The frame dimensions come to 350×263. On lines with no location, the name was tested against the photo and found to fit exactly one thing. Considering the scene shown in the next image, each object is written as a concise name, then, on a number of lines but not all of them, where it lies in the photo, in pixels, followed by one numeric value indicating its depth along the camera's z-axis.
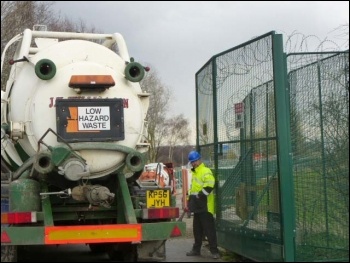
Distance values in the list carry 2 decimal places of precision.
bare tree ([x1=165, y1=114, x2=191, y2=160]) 59.75
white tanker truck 7.06
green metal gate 7.16
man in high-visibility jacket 8.68
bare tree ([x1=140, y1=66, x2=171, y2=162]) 46.22
